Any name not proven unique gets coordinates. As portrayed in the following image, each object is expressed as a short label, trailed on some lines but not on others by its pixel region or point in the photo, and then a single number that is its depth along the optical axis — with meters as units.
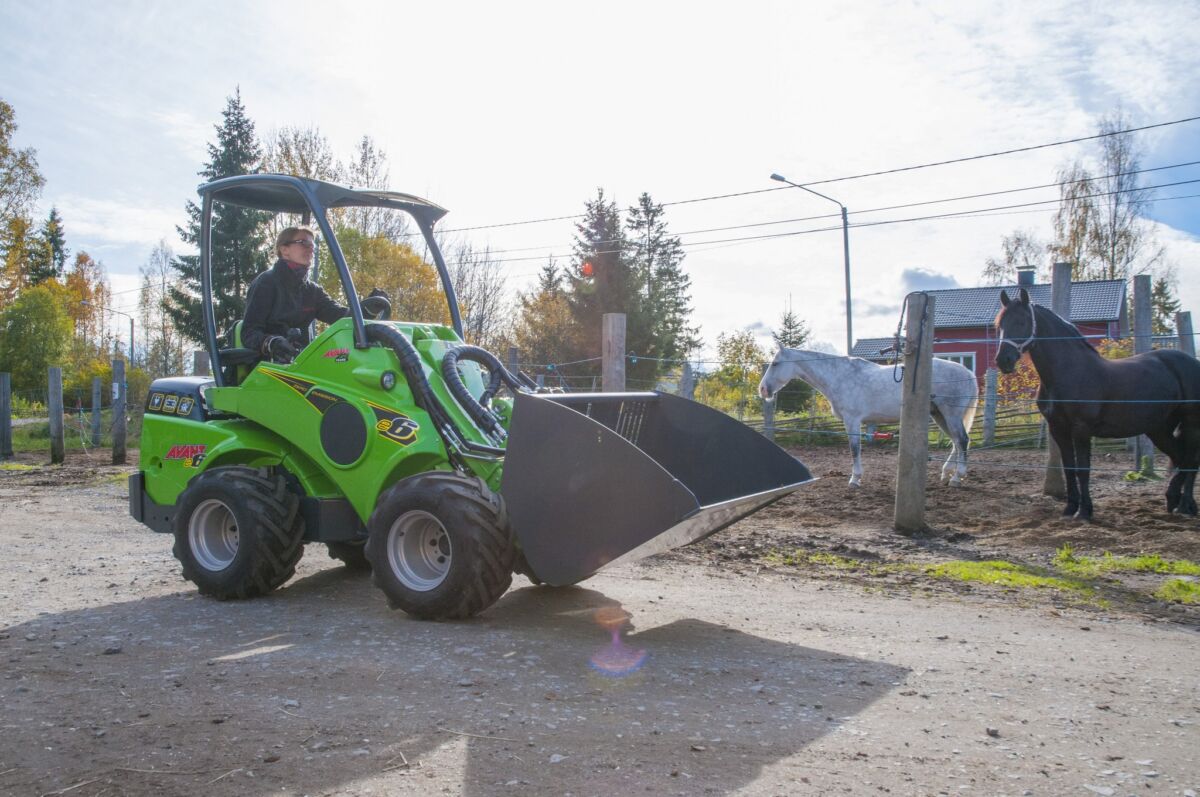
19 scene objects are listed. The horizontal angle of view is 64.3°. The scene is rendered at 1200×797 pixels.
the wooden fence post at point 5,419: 20.34
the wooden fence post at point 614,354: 11.63
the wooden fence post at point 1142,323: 11.85
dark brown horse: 9.68
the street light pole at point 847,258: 27.28
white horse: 14.00
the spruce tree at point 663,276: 43.44
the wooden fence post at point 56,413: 19.23
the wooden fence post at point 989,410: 18.86
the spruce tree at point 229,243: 33.53
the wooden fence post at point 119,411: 18.56
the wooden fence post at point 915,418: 9.22
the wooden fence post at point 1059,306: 11.12
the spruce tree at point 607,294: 41.47
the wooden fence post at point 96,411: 23.75
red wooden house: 39.19
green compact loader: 5.05
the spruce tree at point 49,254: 54.79
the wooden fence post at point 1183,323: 13.97
